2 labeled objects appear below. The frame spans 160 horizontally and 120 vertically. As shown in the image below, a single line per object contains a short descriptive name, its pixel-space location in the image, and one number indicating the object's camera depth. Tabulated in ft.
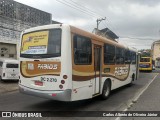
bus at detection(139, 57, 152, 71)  119.75
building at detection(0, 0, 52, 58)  63.82
